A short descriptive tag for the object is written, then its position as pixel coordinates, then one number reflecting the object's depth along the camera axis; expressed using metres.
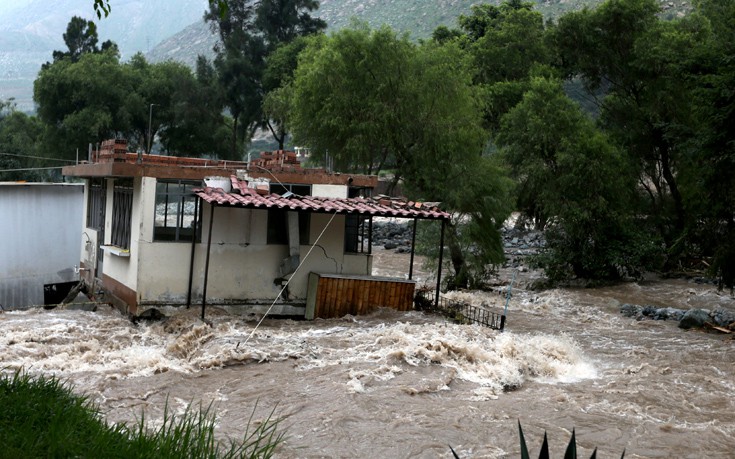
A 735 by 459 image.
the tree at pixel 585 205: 25.27
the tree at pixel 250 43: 51.78
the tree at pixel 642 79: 27.44
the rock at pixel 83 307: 17.25
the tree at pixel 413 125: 22.83
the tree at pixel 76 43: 59.94
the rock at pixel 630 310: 20.45
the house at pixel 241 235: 15.27
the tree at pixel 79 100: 47.38
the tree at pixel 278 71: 48.12
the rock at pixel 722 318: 18.53
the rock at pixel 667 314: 19.80
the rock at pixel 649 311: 20.17
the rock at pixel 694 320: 18.55
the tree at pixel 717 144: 17.58
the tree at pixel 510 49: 45.22
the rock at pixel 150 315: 15.15
